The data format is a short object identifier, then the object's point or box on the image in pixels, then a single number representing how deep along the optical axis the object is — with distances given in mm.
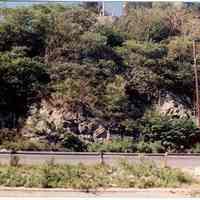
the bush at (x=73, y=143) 23647
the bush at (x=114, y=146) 23016
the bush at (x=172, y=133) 24547
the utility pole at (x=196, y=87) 27406
